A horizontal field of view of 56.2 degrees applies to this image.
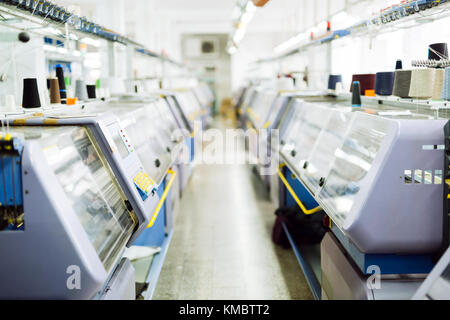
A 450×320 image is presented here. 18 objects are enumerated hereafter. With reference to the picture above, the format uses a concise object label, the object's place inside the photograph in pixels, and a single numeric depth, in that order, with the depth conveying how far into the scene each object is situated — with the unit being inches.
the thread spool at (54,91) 121.8
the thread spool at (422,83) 90.9
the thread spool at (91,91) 154.2
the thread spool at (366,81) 139.9
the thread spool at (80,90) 143.2
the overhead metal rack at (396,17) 95.3
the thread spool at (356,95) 124.1
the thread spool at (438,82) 91.0
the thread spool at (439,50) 99.7
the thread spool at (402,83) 97.1
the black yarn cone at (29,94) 102.6
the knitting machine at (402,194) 72.9
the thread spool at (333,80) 167.6
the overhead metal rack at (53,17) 88.2
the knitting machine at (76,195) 58.6
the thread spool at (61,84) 128.9
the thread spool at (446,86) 84.6
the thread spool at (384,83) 115.7
